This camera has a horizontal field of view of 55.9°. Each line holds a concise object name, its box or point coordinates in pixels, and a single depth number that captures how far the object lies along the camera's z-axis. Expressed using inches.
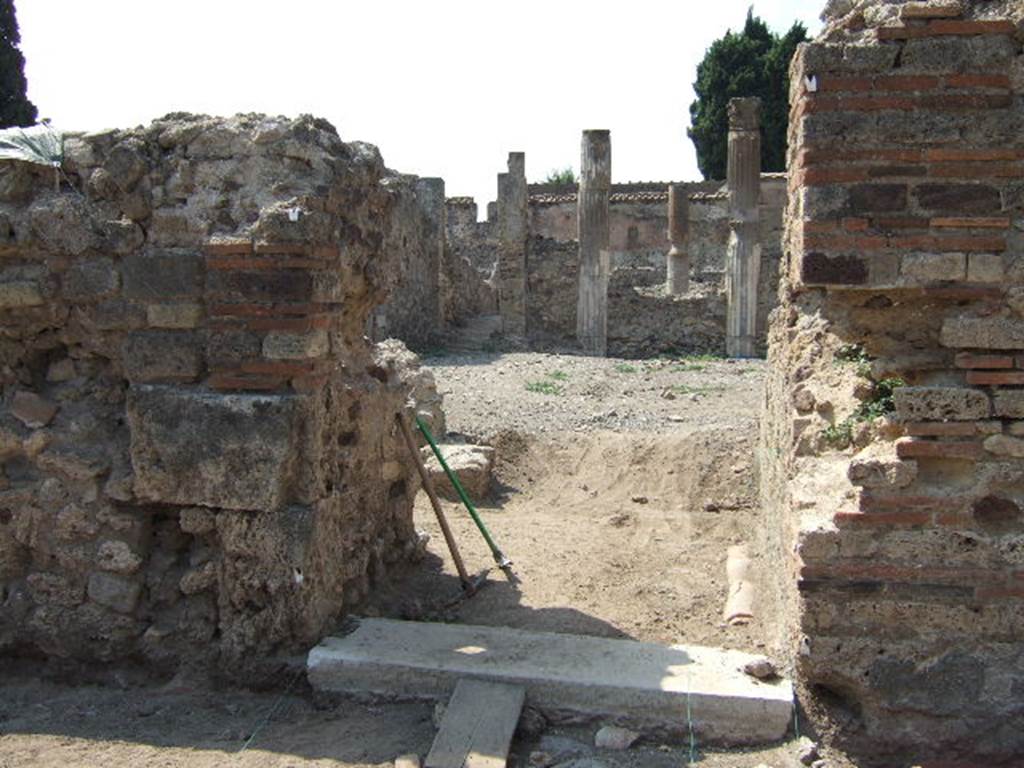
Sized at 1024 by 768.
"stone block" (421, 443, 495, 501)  301.4
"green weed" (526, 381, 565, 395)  467.7
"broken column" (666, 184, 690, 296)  925.8
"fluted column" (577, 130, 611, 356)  783.7
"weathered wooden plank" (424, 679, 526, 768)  134.3
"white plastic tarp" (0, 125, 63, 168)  165.8
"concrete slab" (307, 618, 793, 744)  141.5
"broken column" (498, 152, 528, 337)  812.0
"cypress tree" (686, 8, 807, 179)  1330.0
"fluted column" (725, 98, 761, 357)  753.6
